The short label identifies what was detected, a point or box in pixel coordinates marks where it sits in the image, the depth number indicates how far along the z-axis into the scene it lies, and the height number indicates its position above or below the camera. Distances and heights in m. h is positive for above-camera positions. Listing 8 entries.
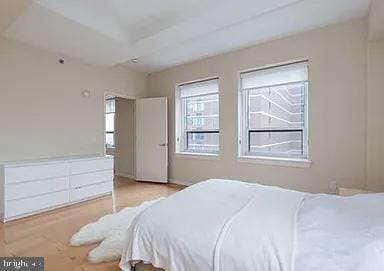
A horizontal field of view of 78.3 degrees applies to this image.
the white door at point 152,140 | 5.21 -0.09
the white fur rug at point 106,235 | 2.12 -1.05
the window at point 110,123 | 6.70 +0.39
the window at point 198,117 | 4.75 +0.41
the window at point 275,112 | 3.72 +0.41
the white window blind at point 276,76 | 3.62 +0.99
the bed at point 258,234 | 1.05 -0.51
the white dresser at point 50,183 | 3.02 -0.68
